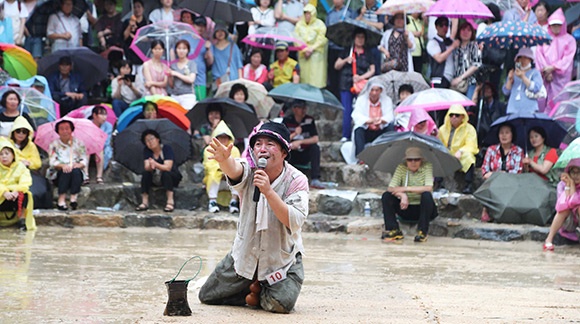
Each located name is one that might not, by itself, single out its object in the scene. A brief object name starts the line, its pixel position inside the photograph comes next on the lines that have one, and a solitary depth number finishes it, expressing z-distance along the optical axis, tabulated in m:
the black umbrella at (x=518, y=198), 12.09
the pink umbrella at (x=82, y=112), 13.62
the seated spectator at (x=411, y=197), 11.70
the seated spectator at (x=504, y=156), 12.59
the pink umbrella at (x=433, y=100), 13.05
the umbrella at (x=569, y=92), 12.99
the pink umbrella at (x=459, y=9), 13.68
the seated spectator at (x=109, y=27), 15.70
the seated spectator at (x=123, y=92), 14.45
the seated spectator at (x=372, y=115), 13.83
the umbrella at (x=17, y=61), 13.81
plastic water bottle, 12.75
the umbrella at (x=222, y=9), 14.55
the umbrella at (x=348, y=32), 14.63
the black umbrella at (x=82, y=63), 14.27
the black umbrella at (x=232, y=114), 13.45
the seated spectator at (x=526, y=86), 13.66
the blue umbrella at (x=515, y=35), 13.00
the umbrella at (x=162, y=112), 13.64
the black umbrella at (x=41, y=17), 15.29
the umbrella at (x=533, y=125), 12.45
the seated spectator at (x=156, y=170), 12.82
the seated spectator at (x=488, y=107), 13.88
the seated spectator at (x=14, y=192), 11.63
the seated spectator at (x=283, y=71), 14.95
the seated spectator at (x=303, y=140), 13.38
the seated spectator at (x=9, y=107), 13.02
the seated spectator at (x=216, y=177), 12.82
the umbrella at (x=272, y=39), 14.66
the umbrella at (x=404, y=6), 14.16
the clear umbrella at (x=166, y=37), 14.52
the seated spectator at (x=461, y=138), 12.94
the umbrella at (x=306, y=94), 13.26
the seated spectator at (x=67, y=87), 14.26
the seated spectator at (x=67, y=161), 12.60
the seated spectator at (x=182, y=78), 14.36
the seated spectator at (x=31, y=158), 12.45
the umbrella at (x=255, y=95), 14.09
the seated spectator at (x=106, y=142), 13.43
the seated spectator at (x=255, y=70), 14.95
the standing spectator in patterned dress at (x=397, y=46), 14.73
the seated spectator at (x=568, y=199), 11.25
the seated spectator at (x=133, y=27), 15.41
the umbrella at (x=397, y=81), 14.15
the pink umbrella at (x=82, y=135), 12.92
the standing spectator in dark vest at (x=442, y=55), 14.52
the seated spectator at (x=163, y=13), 15.51
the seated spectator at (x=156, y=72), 14.28
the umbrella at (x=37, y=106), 13.34
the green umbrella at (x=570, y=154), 10.62
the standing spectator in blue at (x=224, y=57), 15.23
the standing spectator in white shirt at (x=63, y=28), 15.19
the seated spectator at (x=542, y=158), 12.43
